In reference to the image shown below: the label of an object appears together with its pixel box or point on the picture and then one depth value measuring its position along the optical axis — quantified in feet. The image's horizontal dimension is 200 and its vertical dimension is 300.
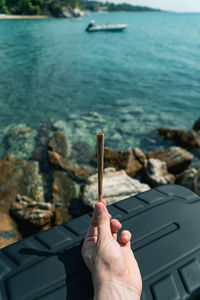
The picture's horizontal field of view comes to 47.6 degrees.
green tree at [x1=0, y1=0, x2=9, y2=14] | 253.03
